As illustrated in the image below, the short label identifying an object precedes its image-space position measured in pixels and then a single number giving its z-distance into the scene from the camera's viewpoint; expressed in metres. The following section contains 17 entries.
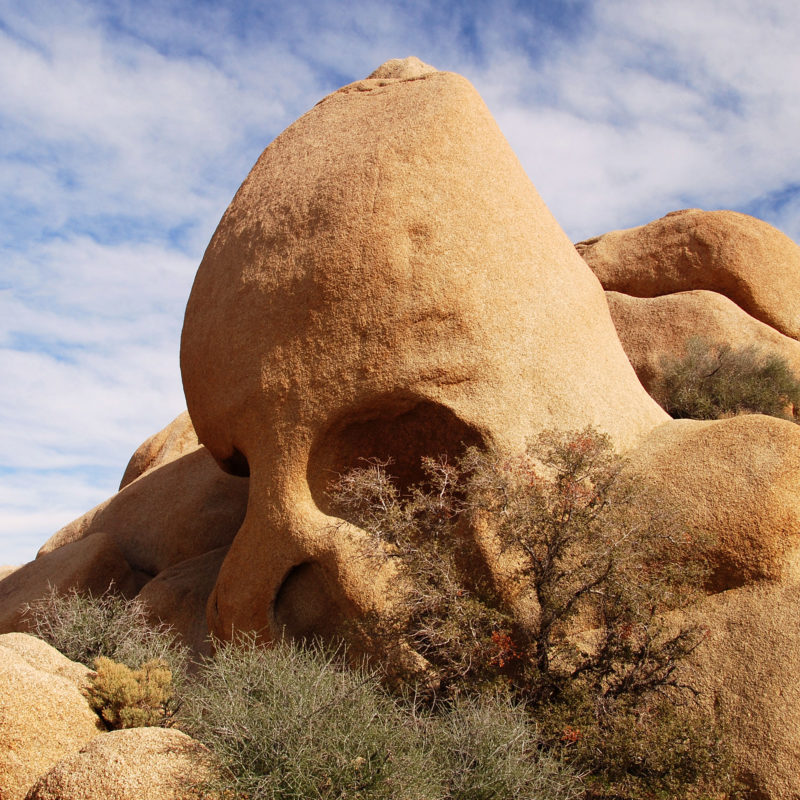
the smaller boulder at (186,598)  10.05
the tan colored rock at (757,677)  5.80
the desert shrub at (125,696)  6.24
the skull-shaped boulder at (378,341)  8.02
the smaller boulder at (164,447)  15.64
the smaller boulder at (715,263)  15.12
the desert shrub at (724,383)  12.52
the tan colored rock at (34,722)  5.62
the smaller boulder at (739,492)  6.81
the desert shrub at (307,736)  4.88
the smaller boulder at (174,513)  12.16
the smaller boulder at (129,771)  4.90
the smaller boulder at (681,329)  13.83
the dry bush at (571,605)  5.84
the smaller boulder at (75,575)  11.34
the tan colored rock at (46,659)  6.71
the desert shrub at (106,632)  8.43
